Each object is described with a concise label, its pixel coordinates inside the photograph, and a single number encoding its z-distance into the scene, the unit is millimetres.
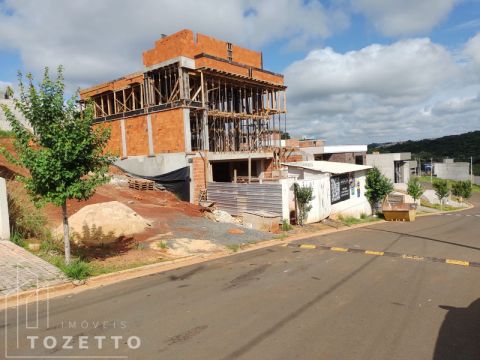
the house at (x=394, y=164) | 57438
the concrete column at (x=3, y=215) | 11234
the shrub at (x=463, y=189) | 54750
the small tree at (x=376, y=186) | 28344
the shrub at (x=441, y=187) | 45844
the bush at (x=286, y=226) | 18641
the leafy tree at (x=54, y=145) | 9086
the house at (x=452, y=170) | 90312
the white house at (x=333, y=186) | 21625
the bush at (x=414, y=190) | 37031
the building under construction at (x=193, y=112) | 25969
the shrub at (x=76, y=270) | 9062
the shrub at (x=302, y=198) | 19844
